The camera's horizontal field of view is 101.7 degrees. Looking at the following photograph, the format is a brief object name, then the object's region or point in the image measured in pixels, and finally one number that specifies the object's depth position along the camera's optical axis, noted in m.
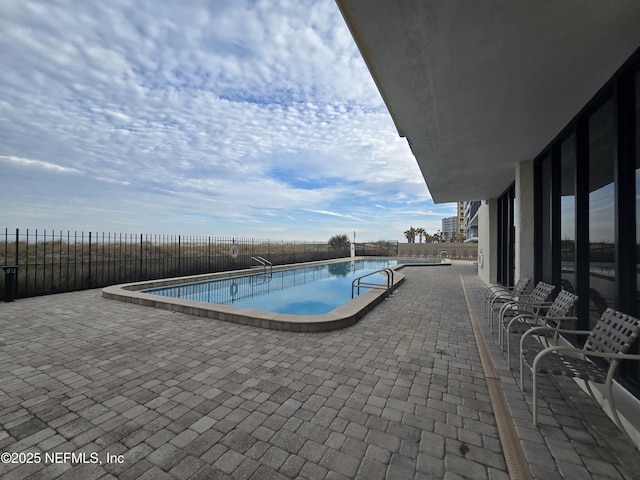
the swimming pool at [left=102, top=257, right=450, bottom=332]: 4.25
